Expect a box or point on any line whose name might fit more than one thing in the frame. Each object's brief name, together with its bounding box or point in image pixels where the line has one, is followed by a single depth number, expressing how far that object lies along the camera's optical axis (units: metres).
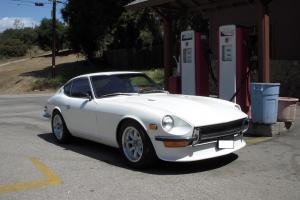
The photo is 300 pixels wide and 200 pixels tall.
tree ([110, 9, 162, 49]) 36.00
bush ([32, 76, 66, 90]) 32.59
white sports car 6.46
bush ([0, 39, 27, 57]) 81.84
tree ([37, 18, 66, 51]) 78.11
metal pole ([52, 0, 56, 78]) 34.63
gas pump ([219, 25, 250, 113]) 10.33
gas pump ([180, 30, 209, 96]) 11.51
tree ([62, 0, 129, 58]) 36.88
